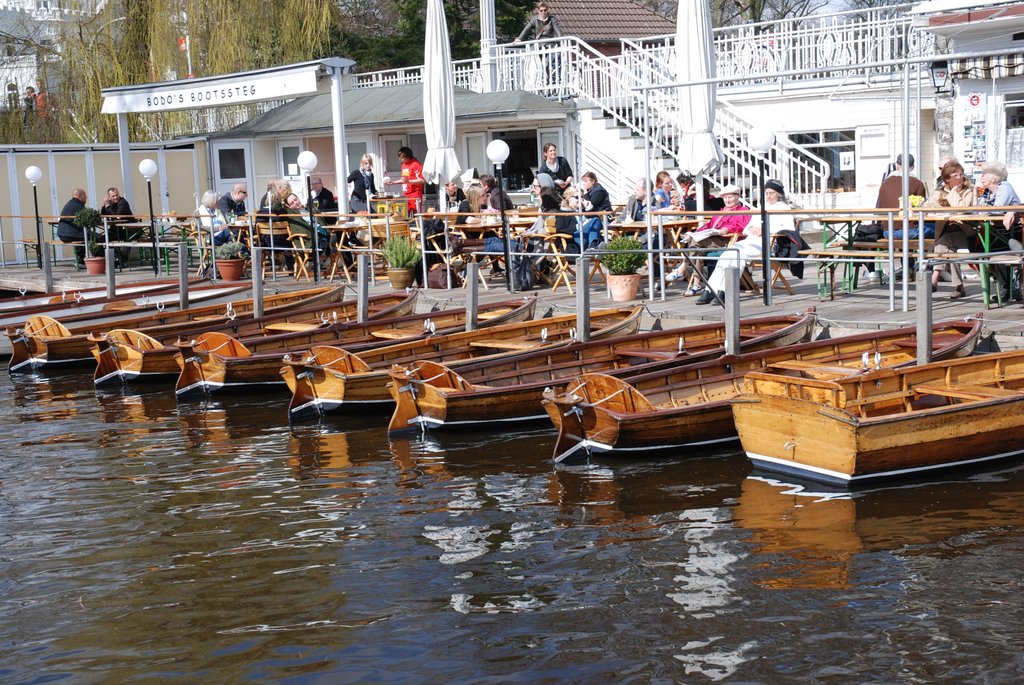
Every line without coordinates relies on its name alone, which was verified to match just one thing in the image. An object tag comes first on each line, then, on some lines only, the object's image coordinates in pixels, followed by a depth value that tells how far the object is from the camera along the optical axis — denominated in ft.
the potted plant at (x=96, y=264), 79.51
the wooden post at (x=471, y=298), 47.57
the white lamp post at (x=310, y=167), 66.49
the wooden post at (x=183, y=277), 58.44
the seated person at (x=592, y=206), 58.23
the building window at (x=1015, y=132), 68.08
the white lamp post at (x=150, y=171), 75.92
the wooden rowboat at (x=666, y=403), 35.53
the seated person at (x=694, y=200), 58.85
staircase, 77.77
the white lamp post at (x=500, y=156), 55.83
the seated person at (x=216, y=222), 75.36
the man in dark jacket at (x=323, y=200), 74.16
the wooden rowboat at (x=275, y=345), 48.60
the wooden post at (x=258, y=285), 55.01
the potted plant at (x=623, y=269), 52.42
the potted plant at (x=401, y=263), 61.00
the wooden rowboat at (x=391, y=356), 43.55
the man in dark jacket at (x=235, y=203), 77.10
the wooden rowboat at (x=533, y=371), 39.88
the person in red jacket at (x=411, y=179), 72.74
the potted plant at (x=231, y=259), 71.56
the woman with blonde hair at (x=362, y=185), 76.23
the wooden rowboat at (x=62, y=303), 63.05
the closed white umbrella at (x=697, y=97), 52.95
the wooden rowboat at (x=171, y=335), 52.42
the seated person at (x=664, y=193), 58.45
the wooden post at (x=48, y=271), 70.79
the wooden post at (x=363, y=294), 51.41
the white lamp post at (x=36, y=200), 79.01
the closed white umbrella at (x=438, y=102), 63.21
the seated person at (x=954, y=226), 46.24
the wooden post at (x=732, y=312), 39.91
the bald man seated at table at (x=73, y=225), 83.05
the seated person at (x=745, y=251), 50.49
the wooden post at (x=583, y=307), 43.09
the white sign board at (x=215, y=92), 71.92
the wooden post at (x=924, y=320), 35.65
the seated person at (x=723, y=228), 52.54
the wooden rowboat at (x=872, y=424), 31.73
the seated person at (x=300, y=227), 69.41
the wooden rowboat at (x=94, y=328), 56.08
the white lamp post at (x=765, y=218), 47.80
